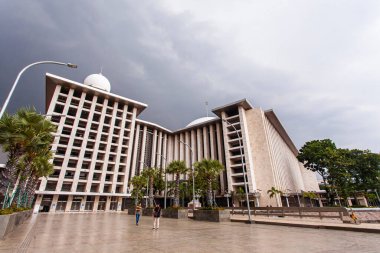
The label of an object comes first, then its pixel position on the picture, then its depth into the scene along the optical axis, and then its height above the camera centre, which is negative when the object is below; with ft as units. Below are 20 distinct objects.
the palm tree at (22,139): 40.86 +14.66
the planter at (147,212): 102.94 -2.12
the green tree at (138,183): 143.26 +16.27
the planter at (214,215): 65.36 -2.53
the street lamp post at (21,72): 33.75 +23.59
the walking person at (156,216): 42.75 -1.68
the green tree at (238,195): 167.44 +9.24
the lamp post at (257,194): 164.02 +9.52
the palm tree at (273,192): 159.95 +11.07
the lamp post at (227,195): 175.46 +9.59
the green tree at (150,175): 116.26 +18.83
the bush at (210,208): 69.21 -0.32
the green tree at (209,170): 86.16 +14.98
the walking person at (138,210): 53.60 -0.60
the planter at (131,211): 118.50 -1.83
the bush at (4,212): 32.41 -0.51
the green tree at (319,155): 158.51 +39.65
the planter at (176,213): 81.65 -2.22
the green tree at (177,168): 106.42 +19.27
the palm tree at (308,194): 189.90 +10.73
